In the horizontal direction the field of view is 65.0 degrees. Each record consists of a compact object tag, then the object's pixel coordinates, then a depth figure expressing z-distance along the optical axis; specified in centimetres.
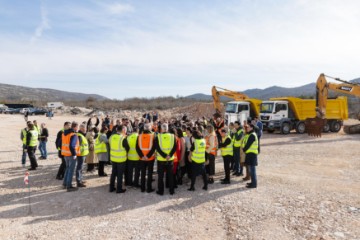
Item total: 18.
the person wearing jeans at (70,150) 725
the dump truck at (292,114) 2038
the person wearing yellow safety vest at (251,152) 762
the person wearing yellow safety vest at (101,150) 889
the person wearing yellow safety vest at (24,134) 965
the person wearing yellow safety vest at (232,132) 920
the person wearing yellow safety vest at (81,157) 759
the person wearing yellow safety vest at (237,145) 876
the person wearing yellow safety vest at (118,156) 722
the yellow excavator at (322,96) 1925
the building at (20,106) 5946
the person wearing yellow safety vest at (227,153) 815
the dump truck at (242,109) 2137
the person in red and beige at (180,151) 773
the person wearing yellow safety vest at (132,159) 747
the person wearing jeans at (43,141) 1123
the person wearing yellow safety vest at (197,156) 735
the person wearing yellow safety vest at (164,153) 707
